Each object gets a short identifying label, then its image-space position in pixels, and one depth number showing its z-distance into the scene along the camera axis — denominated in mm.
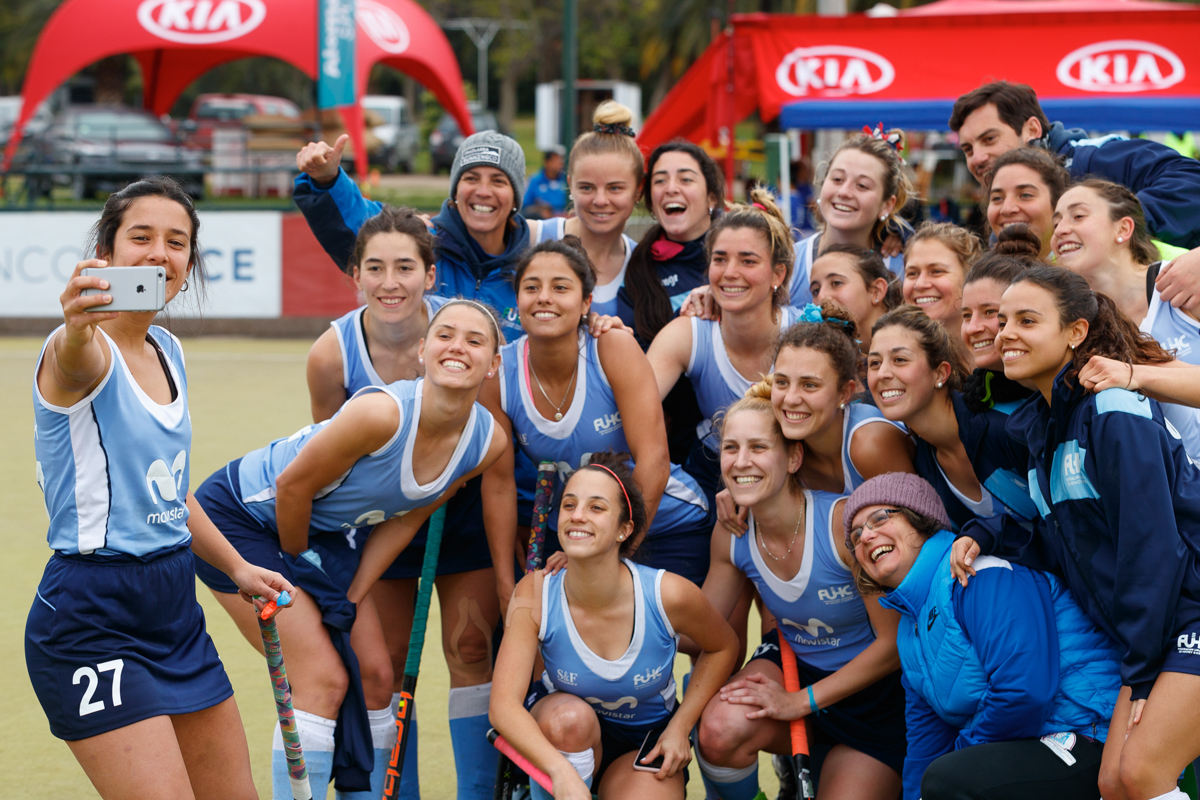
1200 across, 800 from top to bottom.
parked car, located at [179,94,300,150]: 25734
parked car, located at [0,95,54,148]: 20259
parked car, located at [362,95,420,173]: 32594
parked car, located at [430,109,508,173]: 32969
